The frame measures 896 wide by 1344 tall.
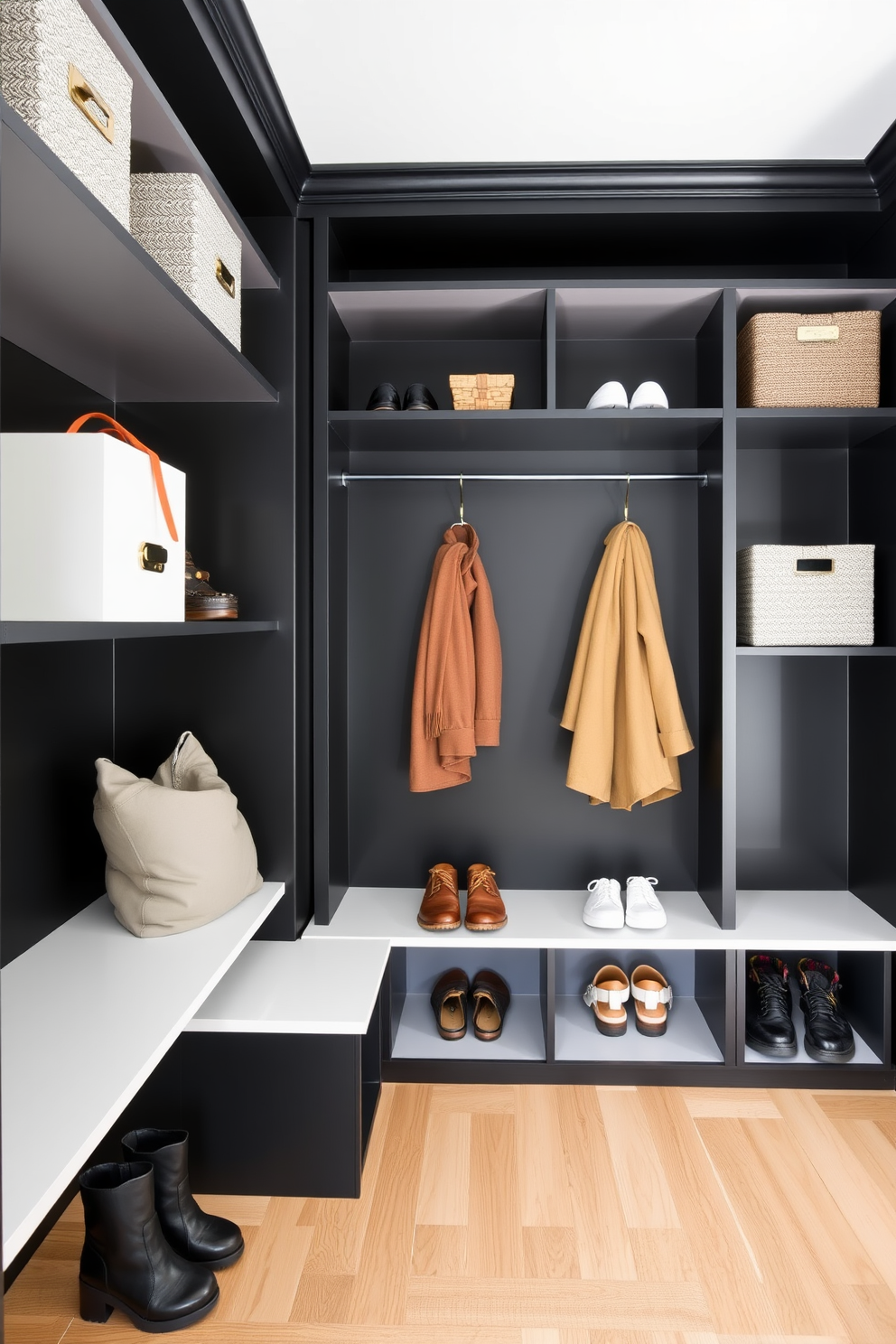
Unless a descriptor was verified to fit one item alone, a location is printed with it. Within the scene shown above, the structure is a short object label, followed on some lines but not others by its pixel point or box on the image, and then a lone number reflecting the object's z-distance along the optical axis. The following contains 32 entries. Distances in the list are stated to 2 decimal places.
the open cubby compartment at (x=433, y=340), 2.27
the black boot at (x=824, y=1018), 2.19
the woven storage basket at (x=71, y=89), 1.04
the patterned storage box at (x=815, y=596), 2.25
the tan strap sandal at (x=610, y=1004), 2.32
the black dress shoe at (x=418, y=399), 2.24
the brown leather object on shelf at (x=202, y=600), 1.83
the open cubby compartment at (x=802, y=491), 2.49
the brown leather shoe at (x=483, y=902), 2.21
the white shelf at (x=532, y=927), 2.18
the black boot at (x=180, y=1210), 1.53
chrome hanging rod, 2.45
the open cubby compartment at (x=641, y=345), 2.27
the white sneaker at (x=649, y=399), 2.21
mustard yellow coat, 2.39
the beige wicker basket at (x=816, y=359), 2.20
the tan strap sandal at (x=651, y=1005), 2.31
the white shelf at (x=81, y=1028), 1.04
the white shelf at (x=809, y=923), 2.16
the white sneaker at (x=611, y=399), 2.21
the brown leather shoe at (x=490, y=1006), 2.30
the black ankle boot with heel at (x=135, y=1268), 1.41
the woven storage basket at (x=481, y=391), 2.22
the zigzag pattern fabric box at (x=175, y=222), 1.56
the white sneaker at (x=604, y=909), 2.23
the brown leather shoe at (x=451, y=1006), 2.31
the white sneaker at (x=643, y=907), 2.24
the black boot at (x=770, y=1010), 2.21
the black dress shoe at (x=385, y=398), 2.24
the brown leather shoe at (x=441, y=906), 2.20
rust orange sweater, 2.42
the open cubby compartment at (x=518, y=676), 2.58
